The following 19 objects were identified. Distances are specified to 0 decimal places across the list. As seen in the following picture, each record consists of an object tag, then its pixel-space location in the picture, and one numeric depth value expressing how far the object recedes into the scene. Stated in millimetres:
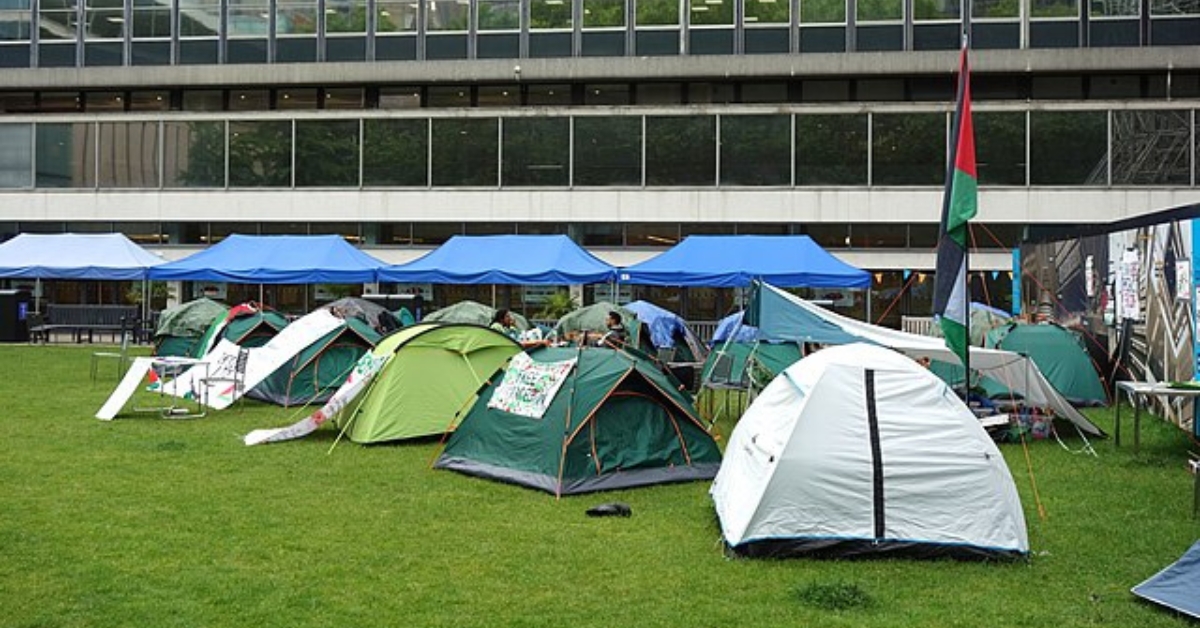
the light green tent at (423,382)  13672
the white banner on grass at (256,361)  16969
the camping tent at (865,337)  12961
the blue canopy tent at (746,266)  21906
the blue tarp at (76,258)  27578
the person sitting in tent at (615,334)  14789
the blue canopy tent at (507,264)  24125
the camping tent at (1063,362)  18609
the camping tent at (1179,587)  6895
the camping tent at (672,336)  20219
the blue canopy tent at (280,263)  25938
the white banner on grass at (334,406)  13492
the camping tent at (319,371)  17688
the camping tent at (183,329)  23250
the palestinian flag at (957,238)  9172
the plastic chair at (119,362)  20919
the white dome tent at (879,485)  8234
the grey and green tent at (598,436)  10875
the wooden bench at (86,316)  35938
